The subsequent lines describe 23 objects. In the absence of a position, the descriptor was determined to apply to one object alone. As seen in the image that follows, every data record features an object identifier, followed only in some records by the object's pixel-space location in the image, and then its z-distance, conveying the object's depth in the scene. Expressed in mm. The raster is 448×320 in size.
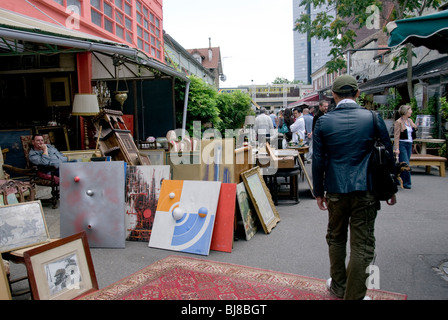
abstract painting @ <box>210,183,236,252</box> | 4676
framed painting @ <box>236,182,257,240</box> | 5125
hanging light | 9500
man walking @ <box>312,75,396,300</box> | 2949
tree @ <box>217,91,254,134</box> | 18609
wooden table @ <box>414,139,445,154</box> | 10867
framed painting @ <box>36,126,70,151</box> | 8844
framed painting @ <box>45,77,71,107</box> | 9703
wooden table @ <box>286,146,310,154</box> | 9081
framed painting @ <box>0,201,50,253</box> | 3488
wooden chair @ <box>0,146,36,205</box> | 4210
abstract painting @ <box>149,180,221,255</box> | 4637
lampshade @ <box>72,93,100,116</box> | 7859
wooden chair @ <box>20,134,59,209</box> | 6812
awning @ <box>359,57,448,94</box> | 12632
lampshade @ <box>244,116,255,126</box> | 17531
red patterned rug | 3352
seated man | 6742
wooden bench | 9742
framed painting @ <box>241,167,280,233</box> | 5438
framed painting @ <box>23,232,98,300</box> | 2967
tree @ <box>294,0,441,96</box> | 12905
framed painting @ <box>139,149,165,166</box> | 9070
